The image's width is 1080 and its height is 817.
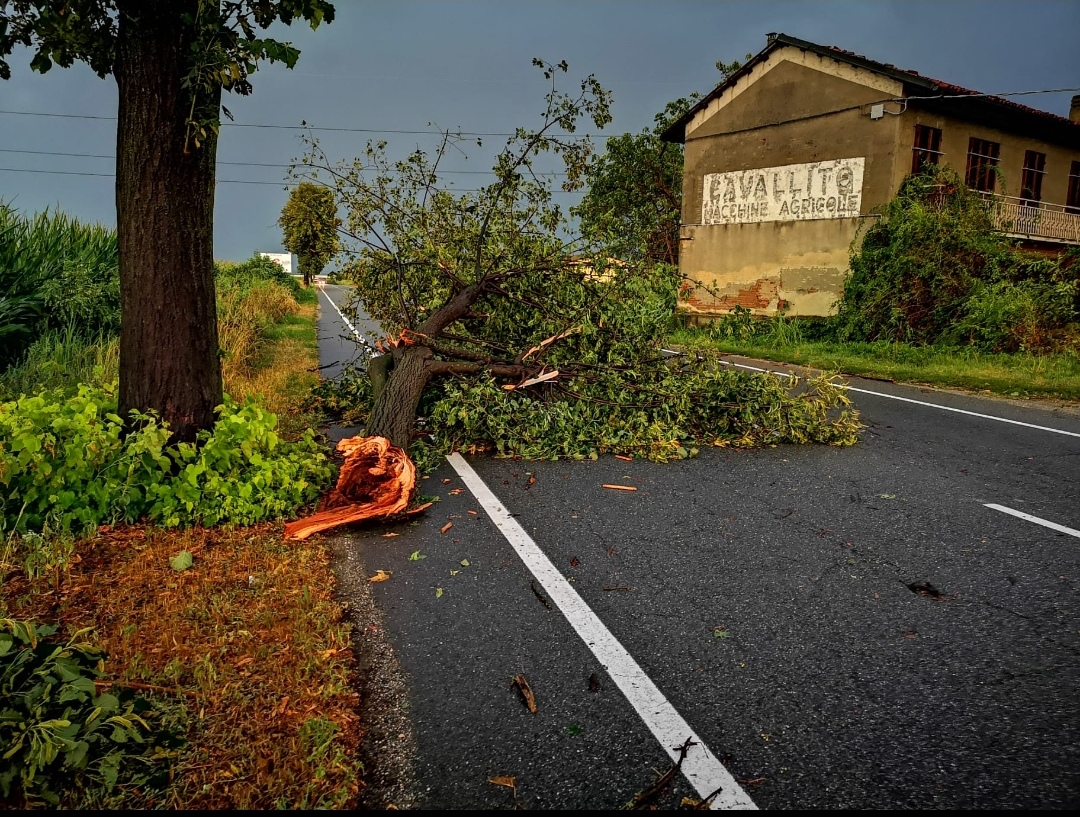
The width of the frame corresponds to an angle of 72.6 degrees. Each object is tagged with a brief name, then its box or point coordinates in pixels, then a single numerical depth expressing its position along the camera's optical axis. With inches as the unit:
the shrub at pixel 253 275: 826.2
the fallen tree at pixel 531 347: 265.9
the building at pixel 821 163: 717.9
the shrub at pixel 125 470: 160.4
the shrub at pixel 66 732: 84.3
